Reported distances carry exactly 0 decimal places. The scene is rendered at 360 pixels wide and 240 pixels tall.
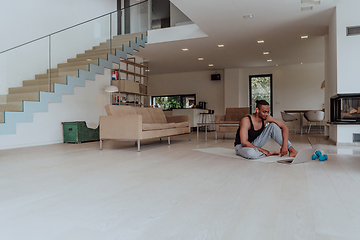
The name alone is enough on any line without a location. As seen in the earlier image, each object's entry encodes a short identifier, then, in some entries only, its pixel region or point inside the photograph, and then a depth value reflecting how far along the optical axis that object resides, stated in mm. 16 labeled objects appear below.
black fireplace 5289
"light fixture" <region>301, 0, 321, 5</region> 5141
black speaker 12102
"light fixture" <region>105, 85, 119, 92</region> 7538
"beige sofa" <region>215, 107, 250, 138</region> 7929
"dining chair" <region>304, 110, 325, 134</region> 8727
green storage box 6266
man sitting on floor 3520
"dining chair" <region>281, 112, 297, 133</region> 9367
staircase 4871
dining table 9884
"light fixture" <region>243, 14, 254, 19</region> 5758
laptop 3155
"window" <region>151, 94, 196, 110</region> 12961
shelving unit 8328
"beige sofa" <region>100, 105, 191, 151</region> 4652
